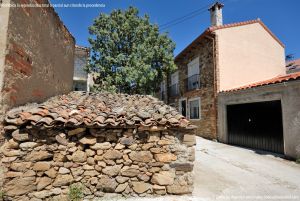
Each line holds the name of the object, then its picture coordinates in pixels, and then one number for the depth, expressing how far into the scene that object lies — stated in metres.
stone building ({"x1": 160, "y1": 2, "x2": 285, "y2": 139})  12.06
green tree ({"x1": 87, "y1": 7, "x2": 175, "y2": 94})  14.41
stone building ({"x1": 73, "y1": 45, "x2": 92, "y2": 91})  17.36
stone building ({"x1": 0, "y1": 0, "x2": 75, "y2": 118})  3.51
